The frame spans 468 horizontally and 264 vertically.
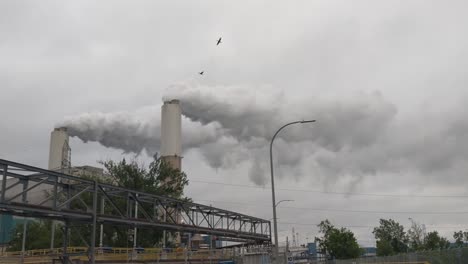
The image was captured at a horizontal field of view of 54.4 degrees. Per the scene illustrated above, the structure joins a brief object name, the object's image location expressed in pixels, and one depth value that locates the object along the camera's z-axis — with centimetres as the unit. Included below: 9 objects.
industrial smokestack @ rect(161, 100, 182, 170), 7612
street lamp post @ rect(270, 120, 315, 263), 2670
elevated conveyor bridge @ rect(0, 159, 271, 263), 2100
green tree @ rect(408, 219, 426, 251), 9891
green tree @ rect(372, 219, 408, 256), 9694
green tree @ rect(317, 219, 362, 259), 7812
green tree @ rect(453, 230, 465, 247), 11401
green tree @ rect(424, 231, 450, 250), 9550
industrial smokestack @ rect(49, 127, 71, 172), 7825
